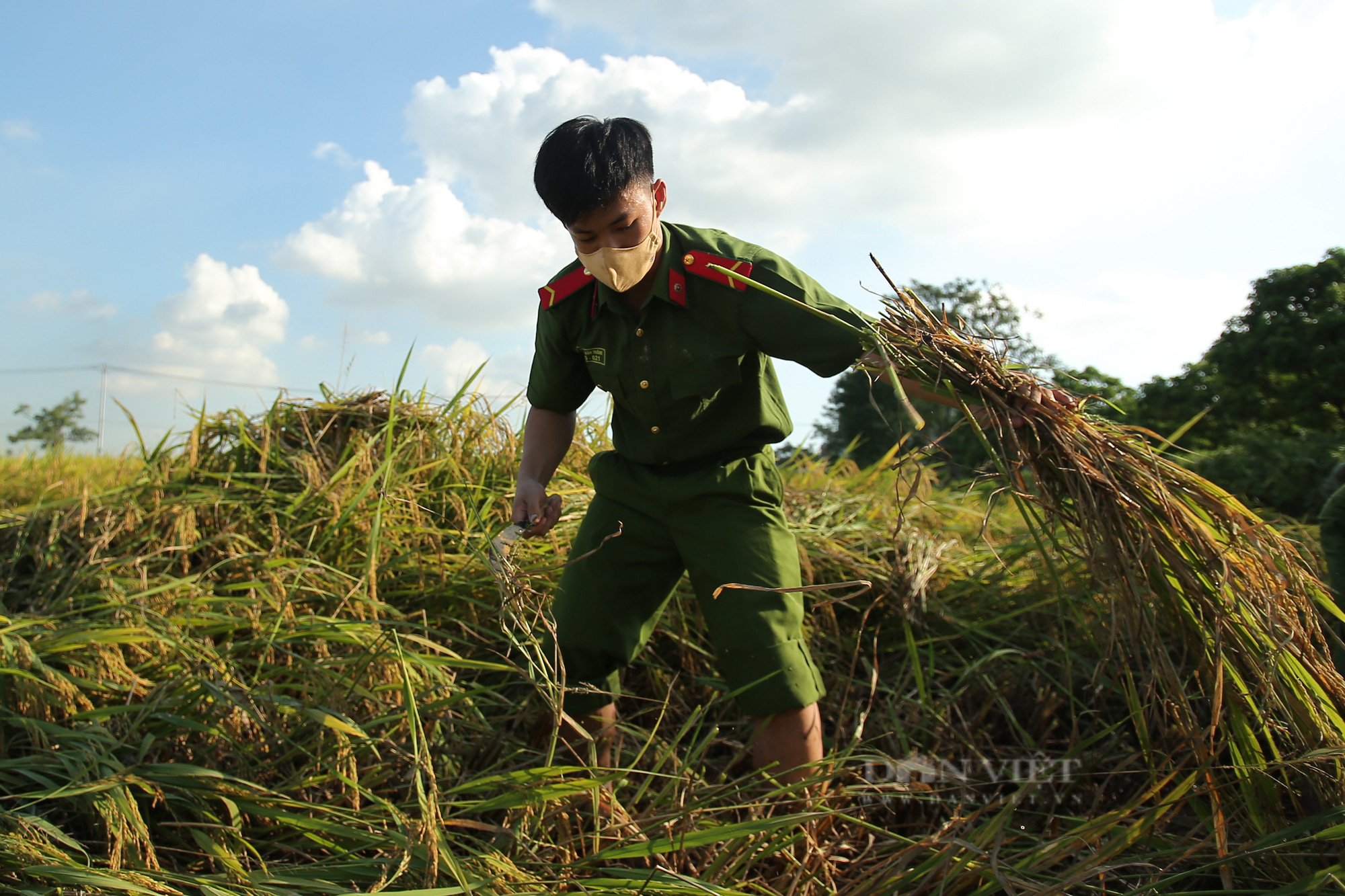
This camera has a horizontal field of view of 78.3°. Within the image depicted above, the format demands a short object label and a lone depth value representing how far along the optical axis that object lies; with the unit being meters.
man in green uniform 1.74
